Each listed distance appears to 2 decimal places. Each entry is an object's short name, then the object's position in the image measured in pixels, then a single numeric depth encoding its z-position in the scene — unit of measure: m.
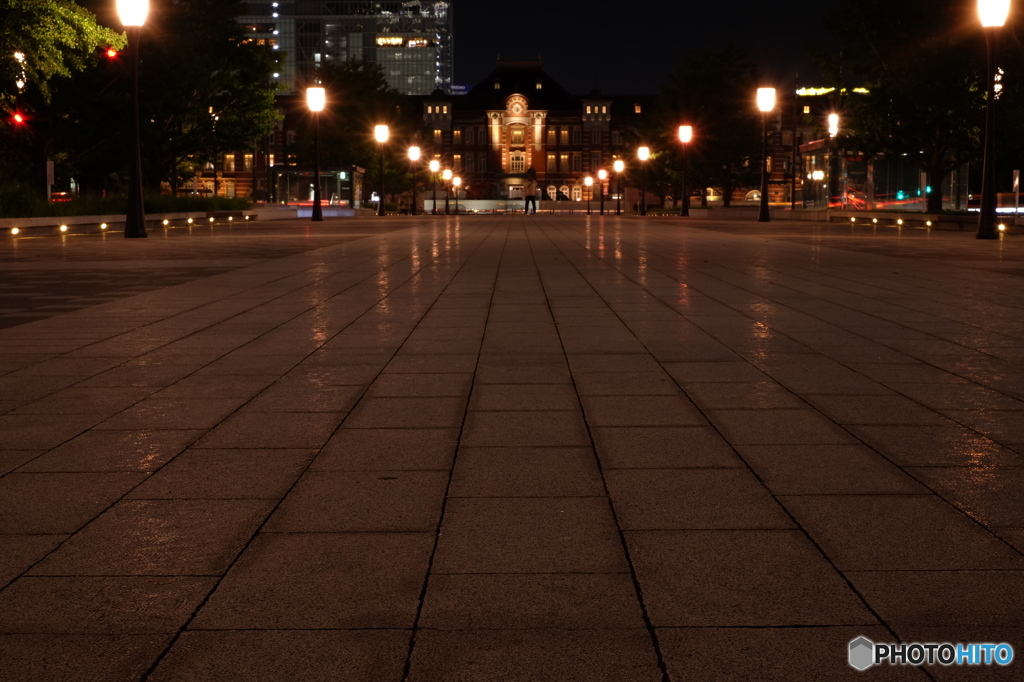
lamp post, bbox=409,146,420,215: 83.19
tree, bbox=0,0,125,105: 23.50
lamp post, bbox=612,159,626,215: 87.25
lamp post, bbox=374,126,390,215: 61.97
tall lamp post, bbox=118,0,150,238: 30.05
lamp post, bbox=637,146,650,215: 76.31
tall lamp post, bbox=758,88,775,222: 48.03
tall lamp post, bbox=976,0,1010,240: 27.77
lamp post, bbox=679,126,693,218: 59.94
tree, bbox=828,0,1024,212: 39.22
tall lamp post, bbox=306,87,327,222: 48.50
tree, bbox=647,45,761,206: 67.38
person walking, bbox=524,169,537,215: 142.12
